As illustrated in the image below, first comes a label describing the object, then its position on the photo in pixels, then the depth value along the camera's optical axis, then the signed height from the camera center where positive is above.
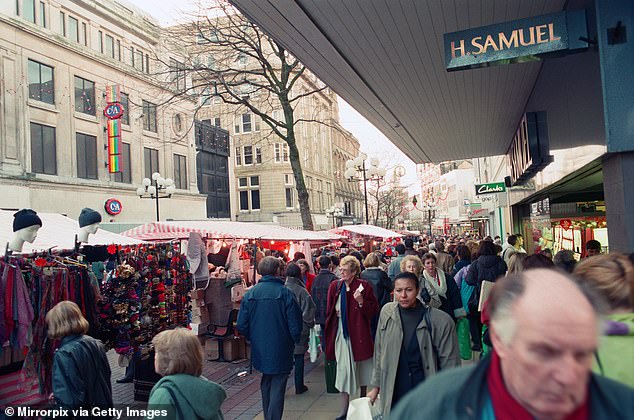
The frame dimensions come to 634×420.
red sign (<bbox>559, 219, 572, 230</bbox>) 13.82 -0.10
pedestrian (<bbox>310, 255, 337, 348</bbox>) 8.05 -0.92
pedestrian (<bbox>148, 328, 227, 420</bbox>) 3.24 -0.91
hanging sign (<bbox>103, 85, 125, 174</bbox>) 29.11 +6.07
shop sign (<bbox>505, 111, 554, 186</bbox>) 9.10 +1.41
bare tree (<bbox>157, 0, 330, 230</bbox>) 17.97 +6.42
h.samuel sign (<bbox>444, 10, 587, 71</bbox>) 5.18 +1.86
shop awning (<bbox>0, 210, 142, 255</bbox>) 6.55 +0.16
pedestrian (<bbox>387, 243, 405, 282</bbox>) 10.30 -0.77
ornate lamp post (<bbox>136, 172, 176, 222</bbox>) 23.97 +2.64
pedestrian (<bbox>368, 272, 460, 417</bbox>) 4.11 -0.97
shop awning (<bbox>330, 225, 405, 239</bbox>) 19.81 -0.01
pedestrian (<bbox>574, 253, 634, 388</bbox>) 1.97 -0.38
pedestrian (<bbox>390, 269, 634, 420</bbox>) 1.39 -0.40
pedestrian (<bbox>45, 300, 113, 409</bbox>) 4.25 -0.99
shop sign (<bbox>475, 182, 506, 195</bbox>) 19.00 +1.30
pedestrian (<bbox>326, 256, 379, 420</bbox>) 6.35 -1.16
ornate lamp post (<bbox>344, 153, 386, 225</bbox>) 20.58 +2.48
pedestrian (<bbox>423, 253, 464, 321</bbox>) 6.18 -0.80
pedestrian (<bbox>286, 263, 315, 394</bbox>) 7.50 -1.13
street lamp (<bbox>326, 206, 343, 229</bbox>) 39.88 +1.59
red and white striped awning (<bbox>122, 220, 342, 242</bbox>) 10.91 +0.18
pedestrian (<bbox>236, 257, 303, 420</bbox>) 5.84 -1.09
